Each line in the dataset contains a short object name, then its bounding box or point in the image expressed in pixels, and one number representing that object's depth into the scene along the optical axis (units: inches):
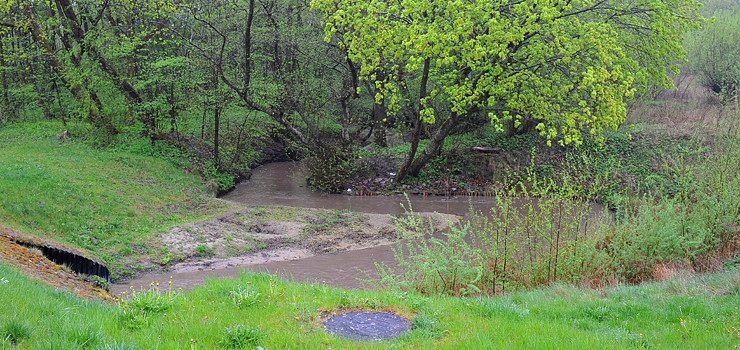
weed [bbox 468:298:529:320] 183.2
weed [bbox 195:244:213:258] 433.2
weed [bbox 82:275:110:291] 315.9
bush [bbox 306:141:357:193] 769.6
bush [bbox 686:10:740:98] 1067.9
